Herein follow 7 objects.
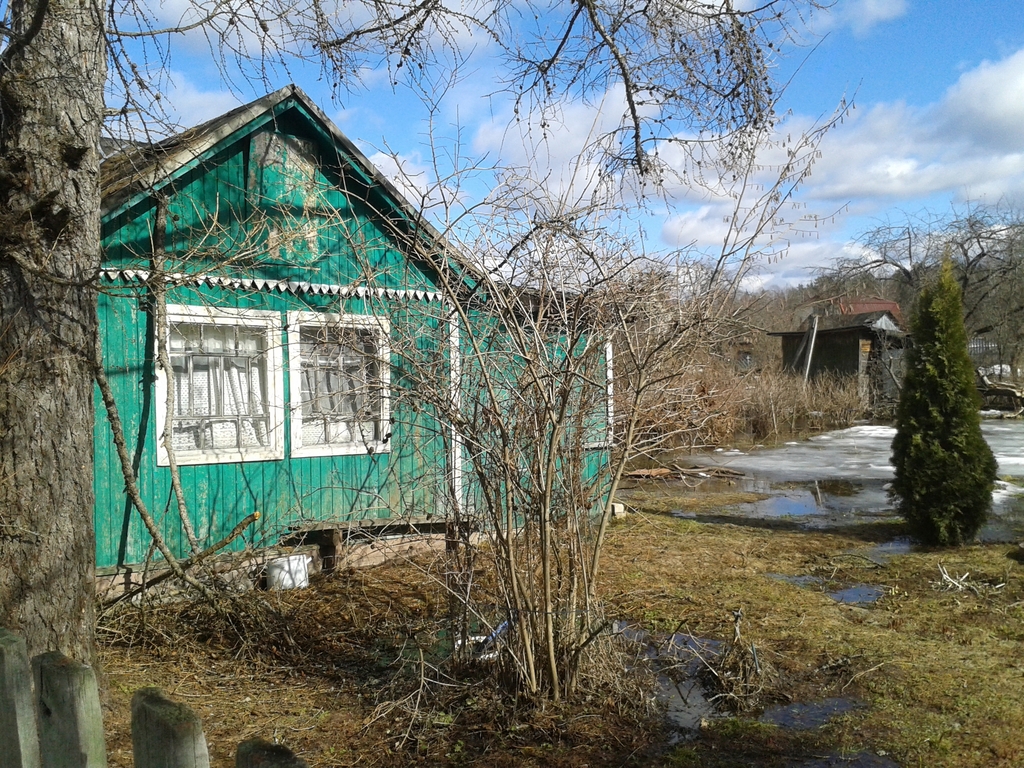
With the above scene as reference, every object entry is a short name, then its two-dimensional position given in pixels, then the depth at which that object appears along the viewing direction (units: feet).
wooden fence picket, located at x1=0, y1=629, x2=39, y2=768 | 6.15
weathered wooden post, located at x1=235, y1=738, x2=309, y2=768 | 4.56
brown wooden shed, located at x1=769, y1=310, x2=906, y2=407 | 95.96
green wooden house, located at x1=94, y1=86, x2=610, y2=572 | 22.65
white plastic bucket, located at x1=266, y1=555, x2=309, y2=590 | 23.58
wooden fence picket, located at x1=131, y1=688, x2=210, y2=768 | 5.03
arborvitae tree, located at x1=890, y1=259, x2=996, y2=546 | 29.17
